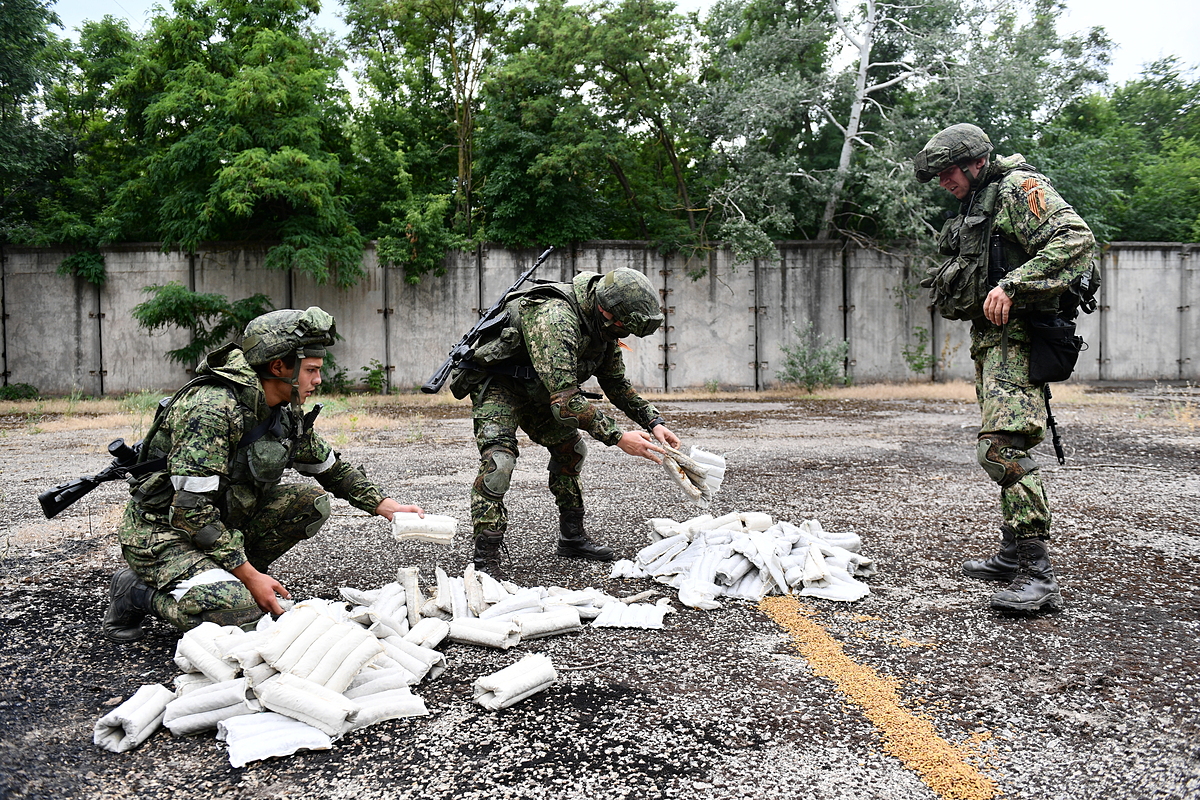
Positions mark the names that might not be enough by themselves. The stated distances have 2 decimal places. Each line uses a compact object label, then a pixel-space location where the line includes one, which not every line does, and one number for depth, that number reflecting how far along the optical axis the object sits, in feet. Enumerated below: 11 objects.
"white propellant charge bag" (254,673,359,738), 7.33
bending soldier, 11.86
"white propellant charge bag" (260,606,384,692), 7.72
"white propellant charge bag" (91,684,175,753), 7.16
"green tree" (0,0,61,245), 49.65
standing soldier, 10.84
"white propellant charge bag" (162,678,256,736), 7.38
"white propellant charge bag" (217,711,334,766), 6.96
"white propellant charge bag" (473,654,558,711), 7.93
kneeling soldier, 9.07
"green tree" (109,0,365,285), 46.91
